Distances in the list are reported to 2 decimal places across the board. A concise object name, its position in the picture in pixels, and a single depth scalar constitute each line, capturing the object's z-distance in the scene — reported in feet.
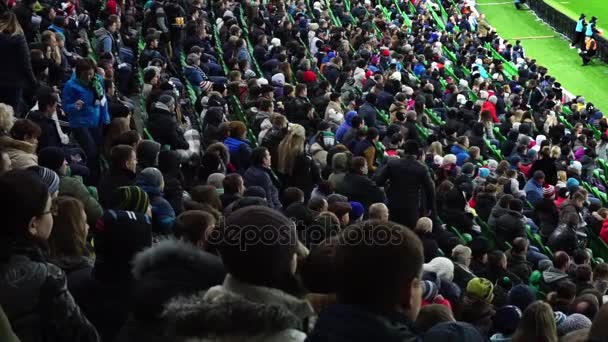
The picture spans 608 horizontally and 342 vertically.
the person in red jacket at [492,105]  59.42
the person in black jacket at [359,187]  31.71
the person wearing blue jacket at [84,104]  30.63
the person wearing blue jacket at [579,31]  97.96
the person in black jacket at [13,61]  31.94
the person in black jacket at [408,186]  32.07
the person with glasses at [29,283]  12.03
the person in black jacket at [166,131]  31.55
